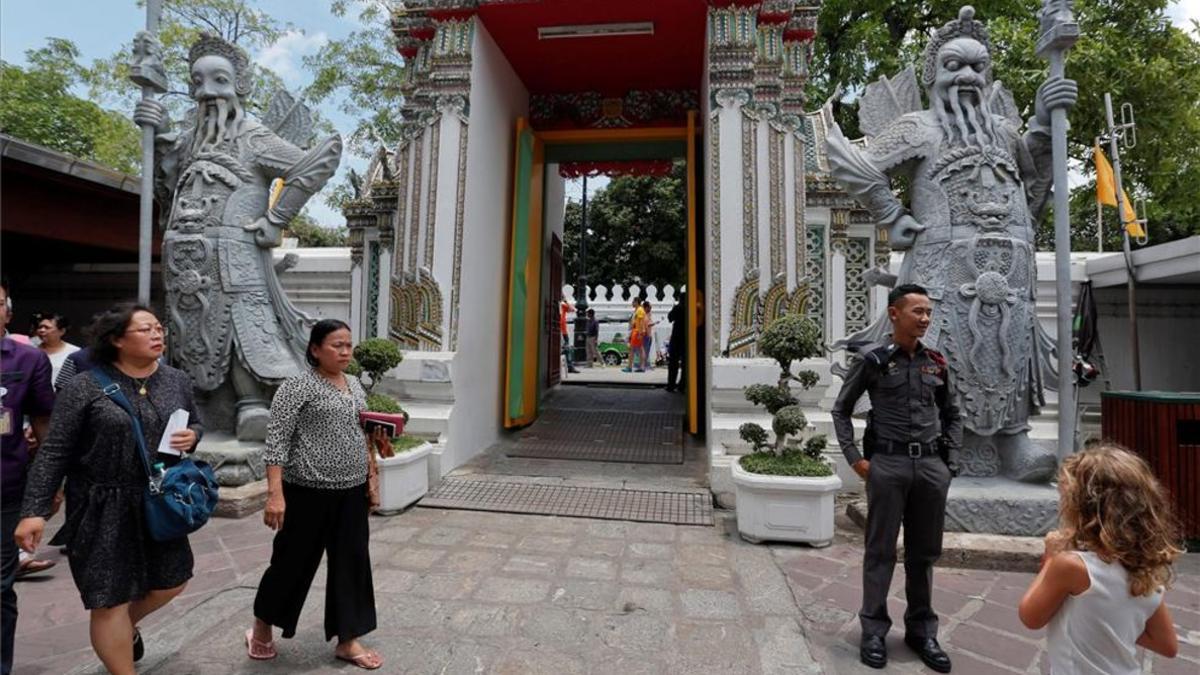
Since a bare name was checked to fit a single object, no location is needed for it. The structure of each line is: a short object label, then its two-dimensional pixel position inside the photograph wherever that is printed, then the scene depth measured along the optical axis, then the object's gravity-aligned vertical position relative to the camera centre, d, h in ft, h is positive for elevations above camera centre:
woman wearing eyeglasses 7.14 -1.57
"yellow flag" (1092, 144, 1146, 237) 22.63 +6.63
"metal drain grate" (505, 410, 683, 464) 20.66 -2.98
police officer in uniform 8.93 -1.63
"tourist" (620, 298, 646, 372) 49.93 +1.34
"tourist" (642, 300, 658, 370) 50.65 +1.12
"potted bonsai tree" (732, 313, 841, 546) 13.35 -2.51
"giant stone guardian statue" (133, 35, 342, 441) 16.38 +3.29
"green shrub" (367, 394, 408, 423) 15.18 -1.22
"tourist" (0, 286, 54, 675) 7.61 -0.97
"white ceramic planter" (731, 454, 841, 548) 13.30 -3.25
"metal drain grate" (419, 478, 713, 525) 15.24 -3.76
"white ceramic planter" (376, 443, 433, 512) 15.03 -3.09
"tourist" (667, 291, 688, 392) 28.56 +0.66
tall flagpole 18.31 +3.71
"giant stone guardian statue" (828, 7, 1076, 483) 13.34 +3.05
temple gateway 18.17 +5.41
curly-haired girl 4.98 -1.72
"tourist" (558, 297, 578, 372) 48.34 +0.73
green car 63.90 +0.36
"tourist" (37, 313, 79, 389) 14.27 +0.32
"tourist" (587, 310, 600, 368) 57.11 +1.70
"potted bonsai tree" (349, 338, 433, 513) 15.10 -2.50
